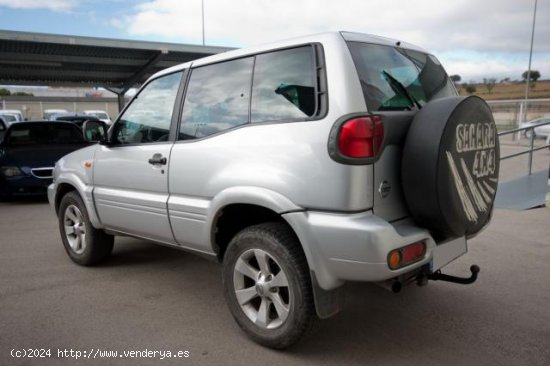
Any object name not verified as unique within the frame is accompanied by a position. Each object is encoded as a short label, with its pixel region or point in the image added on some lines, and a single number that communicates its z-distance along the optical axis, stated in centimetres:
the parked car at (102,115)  3108
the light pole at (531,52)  2675
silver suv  246
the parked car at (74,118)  1677
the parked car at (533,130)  1011
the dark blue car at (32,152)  797
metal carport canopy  1336
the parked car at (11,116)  1953
